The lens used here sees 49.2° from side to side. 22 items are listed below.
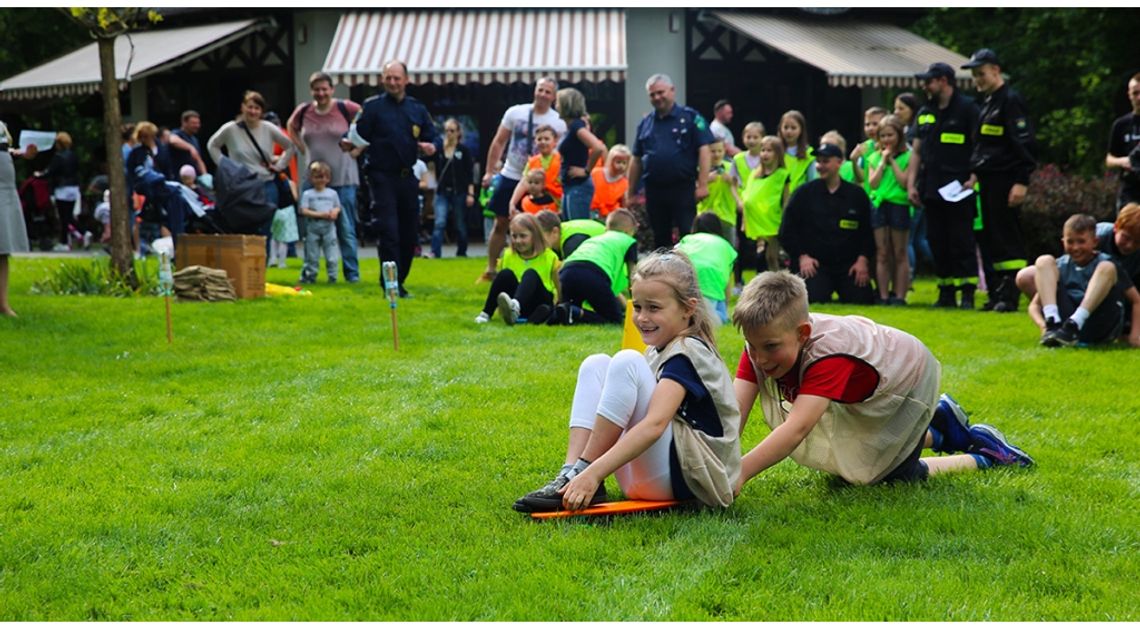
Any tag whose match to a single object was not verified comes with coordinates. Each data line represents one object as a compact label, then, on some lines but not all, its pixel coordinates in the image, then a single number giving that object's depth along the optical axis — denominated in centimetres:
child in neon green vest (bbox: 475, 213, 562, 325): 1053
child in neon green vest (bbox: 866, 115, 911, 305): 1289
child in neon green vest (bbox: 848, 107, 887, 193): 1361
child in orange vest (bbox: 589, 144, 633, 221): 1374
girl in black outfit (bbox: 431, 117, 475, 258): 1983
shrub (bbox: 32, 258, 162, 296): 1271
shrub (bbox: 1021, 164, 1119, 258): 1523
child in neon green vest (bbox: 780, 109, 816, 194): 1383
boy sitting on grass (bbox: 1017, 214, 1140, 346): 913
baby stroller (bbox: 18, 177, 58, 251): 2376
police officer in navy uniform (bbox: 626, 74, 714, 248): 1246
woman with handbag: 1431
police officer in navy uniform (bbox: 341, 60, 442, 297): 1252
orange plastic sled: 455
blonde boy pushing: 468
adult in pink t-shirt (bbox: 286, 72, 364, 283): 1456
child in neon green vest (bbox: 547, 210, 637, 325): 1041
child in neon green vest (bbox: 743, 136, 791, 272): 1362
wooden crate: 1226
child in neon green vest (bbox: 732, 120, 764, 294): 1459
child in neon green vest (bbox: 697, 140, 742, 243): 1421
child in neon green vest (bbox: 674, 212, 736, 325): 983
